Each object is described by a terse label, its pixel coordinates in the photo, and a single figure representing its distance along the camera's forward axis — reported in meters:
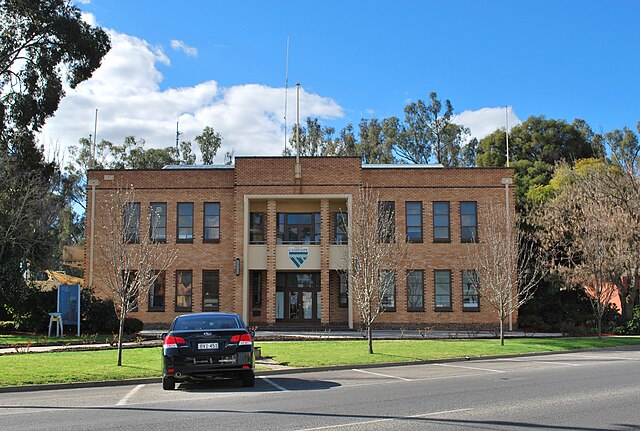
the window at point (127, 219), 18.78
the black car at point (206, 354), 12.56
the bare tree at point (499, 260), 24.64
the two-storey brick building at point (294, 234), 32.97
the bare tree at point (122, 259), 17.73
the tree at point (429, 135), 61.72
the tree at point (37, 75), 35.09
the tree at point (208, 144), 62.56
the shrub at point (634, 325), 32.22
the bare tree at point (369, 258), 21.47
